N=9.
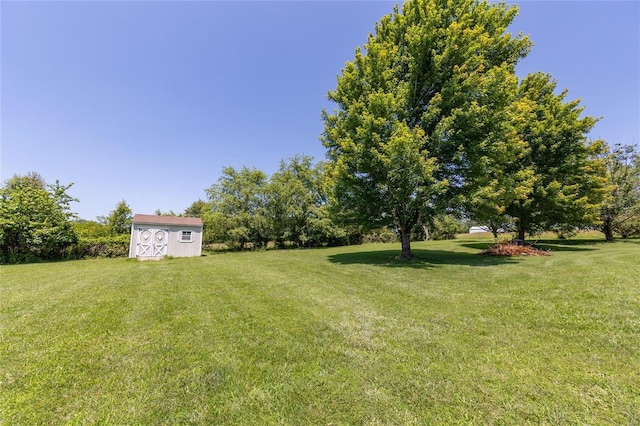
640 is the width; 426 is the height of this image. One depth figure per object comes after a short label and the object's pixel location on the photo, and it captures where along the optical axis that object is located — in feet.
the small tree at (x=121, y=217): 91.36
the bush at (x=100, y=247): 64.39
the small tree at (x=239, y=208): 94.02
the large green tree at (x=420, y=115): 36.01
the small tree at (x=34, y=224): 53.93
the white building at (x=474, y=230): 166.07
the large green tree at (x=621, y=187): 73.51
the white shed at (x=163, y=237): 64.49
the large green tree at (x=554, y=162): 52.31
